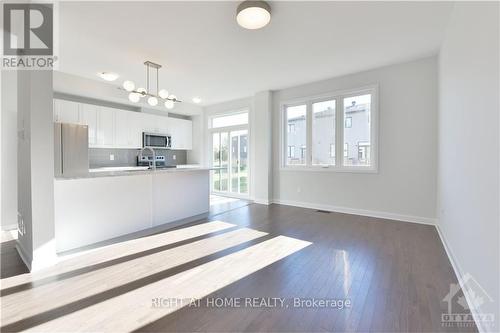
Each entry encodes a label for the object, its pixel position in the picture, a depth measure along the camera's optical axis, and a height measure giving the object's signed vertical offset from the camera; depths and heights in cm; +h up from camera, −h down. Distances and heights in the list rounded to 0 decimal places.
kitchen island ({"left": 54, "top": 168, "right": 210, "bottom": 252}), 275 -59
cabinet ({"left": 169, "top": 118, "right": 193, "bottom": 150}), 682 +98
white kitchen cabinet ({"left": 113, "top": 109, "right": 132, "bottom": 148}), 546 +85
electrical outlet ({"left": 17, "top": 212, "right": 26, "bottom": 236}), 267 -78
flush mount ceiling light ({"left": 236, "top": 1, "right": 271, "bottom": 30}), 230 +159
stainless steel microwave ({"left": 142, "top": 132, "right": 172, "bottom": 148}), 597 +66
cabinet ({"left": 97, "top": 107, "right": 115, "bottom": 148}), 514 +86
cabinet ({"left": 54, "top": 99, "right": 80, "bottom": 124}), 452 +110
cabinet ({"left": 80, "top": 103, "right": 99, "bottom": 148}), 488 +102
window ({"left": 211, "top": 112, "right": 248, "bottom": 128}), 651 +135
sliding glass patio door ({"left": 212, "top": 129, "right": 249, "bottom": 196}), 654 +7
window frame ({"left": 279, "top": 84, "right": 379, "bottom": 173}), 429 +74
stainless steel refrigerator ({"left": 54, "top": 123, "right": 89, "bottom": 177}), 298 +19
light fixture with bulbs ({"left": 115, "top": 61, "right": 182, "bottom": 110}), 343 +115
